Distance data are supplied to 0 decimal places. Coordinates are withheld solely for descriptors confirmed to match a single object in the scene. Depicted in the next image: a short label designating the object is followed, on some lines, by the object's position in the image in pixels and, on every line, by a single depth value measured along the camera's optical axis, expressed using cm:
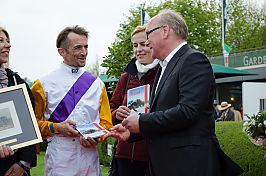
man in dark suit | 341
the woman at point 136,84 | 453
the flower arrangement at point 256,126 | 496
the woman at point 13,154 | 394
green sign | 2678
